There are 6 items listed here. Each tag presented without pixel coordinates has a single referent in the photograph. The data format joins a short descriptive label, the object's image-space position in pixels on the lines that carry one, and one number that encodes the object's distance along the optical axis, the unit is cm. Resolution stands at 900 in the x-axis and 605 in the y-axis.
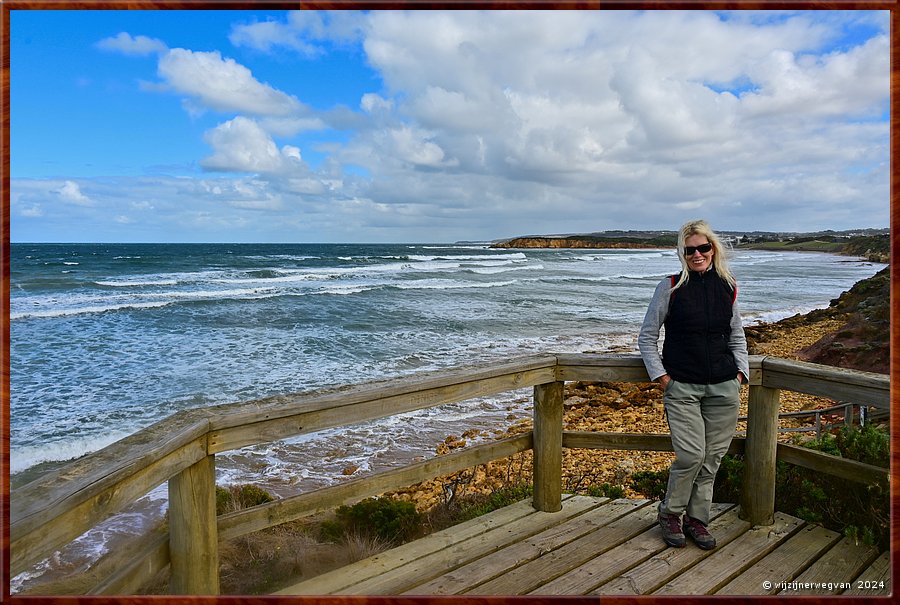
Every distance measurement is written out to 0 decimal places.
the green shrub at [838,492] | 273
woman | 268
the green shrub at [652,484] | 381
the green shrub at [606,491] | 349
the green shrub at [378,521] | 401
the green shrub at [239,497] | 466
